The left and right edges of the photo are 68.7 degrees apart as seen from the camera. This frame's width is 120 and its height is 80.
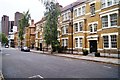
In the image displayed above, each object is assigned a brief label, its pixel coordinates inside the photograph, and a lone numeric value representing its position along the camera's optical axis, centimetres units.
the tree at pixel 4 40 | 5892
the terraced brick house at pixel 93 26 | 1227
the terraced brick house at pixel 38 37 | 2684
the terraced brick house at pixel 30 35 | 3321
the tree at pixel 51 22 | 1764
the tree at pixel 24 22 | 3482
